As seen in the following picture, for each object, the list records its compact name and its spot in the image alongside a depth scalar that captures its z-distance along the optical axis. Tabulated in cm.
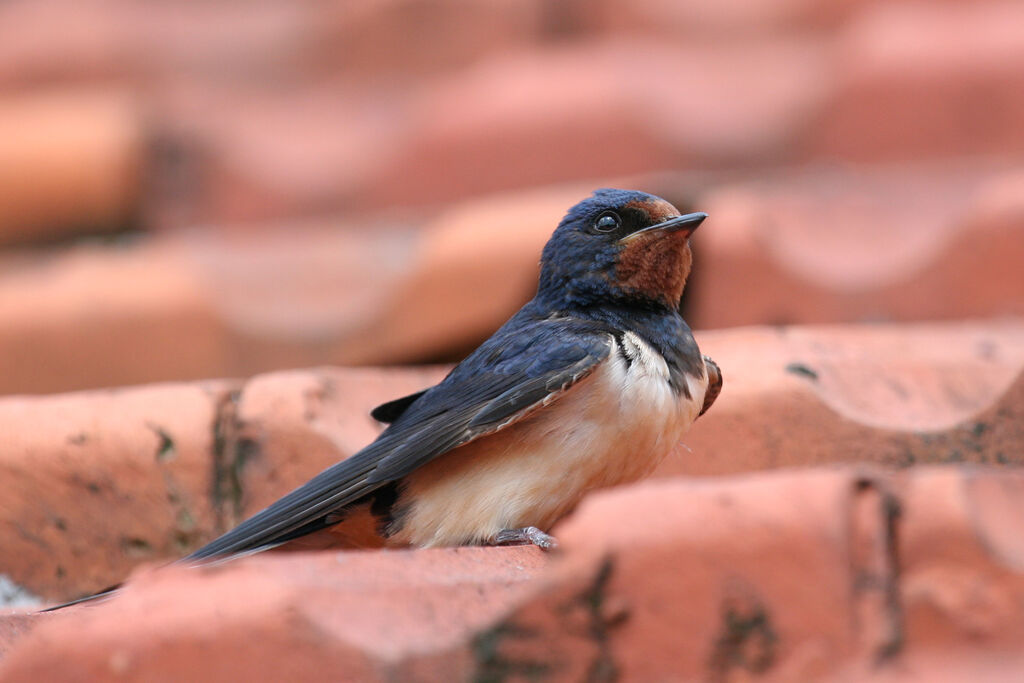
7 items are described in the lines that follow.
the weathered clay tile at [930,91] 716
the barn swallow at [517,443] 383
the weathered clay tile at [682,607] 219
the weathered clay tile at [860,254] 578
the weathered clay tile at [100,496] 446
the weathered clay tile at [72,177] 794
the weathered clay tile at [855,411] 425
